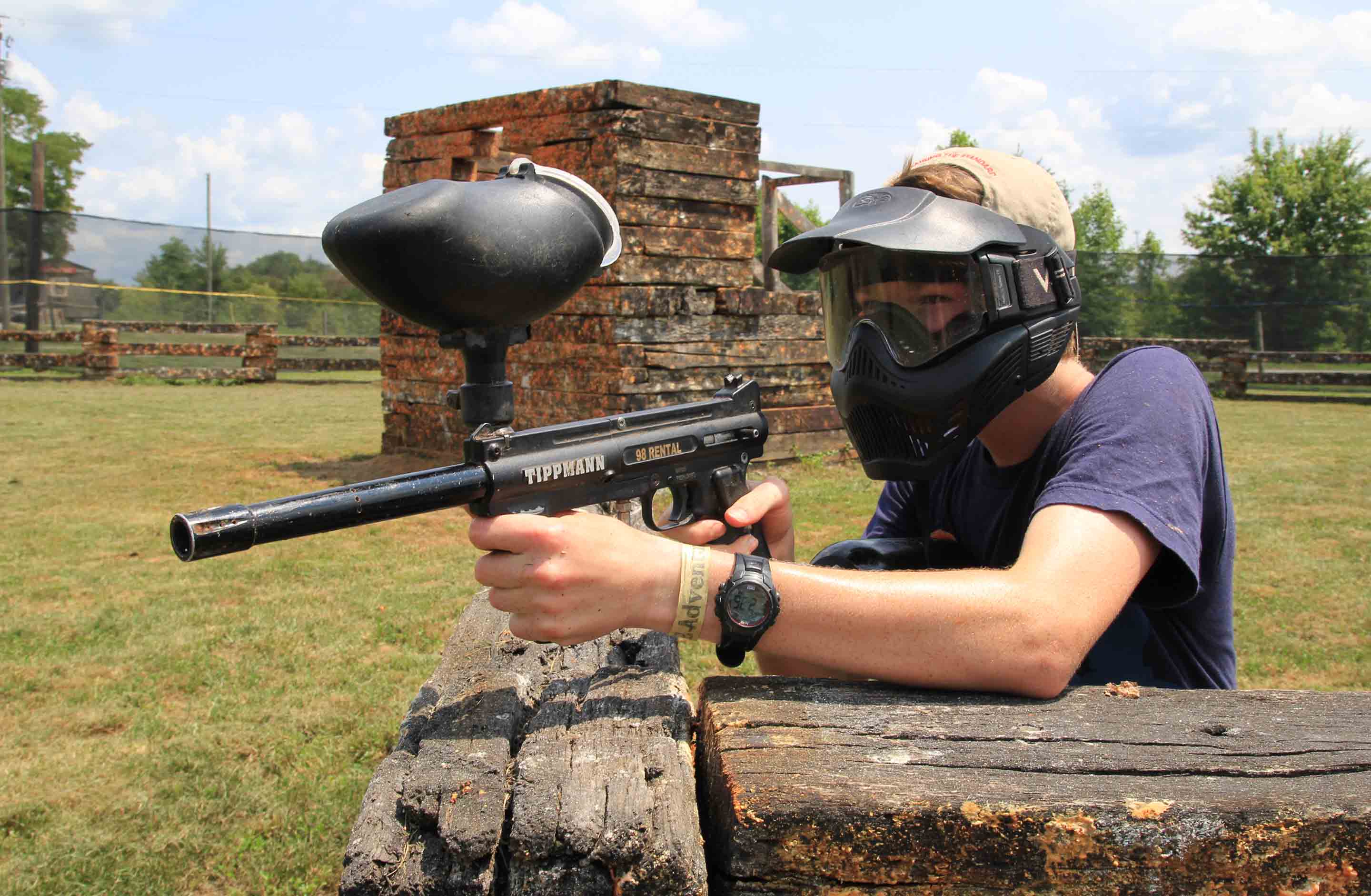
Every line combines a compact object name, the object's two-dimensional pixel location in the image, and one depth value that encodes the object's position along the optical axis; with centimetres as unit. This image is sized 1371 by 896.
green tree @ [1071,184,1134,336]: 2353
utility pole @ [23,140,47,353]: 2142
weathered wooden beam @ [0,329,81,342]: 2109
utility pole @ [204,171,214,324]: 2403
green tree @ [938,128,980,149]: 3653
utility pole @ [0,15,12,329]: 2170
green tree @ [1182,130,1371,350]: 2339
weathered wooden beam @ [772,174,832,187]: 1117
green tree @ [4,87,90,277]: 4550
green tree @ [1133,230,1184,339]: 2397
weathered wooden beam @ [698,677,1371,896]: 138
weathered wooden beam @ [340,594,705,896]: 139
